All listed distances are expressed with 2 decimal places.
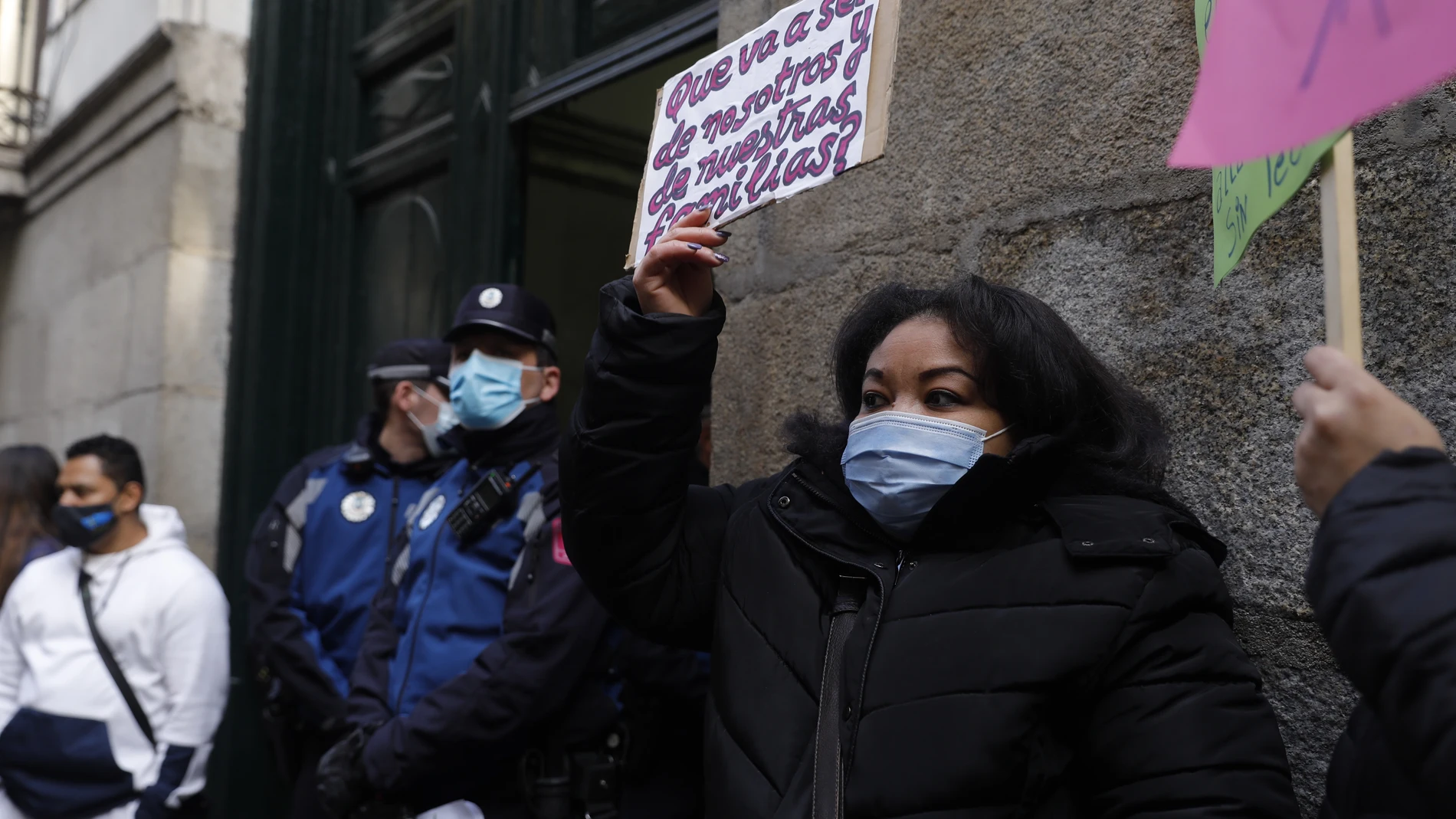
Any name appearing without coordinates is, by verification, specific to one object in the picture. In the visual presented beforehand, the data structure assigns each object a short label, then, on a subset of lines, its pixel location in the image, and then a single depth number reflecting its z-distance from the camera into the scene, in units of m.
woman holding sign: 1.37
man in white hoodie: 3.01
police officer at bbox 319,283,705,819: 2.47
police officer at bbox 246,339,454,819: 3.22
